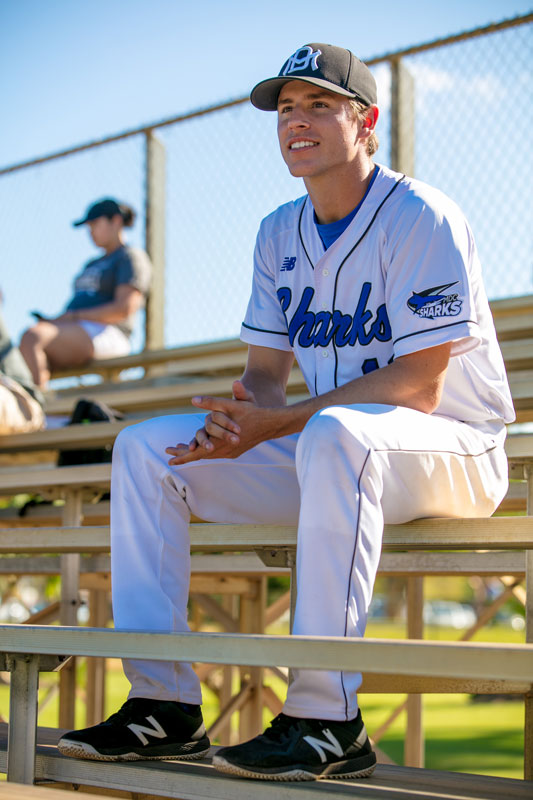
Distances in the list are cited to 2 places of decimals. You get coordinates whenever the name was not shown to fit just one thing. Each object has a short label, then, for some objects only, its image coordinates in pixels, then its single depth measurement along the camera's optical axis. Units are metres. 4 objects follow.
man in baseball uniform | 2.79
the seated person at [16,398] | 6.62
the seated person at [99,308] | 8.99
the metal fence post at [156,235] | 9.43
